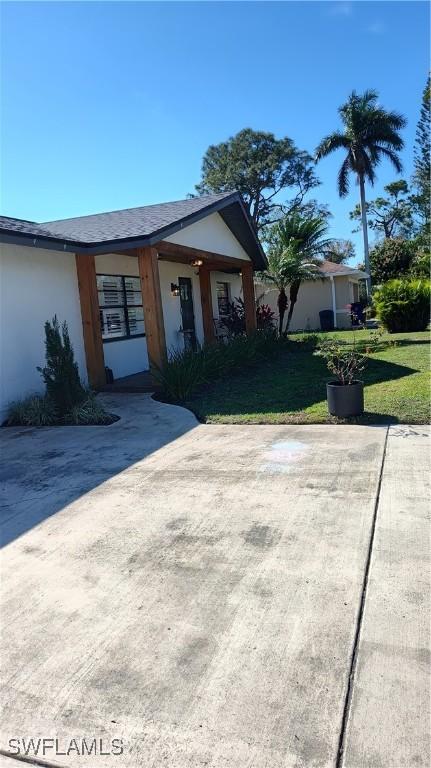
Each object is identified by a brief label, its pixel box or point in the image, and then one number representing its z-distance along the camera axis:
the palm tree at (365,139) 30.33
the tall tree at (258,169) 39.28
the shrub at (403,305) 18.27
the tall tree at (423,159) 30.05
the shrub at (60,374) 7.50
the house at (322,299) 24.91
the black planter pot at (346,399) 6.47
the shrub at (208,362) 8.59
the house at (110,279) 8.02
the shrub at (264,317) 15.94
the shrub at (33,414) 7.45
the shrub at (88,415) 7.33
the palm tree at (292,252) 16.56
